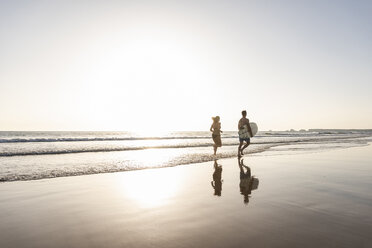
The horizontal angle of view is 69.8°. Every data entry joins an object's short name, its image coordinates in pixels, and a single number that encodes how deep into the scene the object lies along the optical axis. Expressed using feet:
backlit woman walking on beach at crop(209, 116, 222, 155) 58.00
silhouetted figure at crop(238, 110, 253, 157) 55.98
